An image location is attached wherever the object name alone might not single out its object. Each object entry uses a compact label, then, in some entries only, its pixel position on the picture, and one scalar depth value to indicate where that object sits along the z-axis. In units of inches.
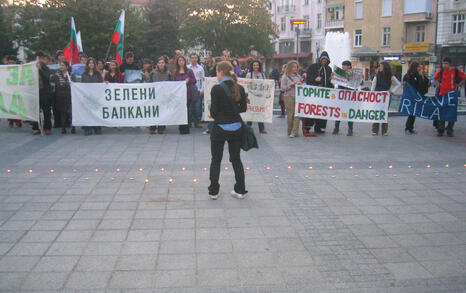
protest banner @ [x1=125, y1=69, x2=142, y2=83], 482.0
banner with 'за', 437.7
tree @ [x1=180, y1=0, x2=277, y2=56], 1571.1
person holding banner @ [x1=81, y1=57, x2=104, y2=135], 449.4
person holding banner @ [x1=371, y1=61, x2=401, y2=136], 447.2
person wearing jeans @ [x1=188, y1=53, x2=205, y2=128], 469.1
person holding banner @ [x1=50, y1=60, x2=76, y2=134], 448.5
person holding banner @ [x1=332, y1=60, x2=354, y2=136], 457.4
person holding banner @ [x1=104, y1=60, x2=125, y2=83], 462.5
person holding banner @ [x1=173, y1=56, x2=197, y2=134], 449.7
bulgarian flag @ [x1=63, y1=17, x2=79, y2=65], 544.4
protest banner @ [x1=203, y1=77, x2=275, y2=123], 446.9
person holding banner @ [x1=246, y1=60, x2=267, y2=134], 454.3
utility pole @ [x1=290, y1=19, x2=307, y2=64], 789.1
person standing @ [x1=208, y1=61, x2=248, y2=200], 223.8
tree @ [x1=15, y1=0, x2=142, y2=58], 1128.8
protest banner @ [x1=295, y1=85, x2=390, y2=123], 441.1
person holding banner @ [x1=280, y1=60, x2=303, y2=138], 427.8
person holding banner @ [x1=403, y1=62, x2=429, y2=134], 461.4
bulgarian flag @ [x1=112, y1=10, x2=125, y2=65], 545.6
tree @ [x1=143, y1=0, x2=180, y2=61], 1552.7
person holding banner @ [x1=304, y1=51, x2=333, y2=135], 442.4
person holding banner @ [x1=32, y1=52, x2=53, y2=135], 440.5
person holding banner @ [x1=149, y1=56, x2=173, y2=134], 462.0
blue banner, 438.9
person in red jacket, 435.8
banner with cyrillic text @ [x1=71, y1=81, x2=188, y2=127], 444.8
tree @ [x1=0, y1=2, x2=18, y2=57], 1191.6
